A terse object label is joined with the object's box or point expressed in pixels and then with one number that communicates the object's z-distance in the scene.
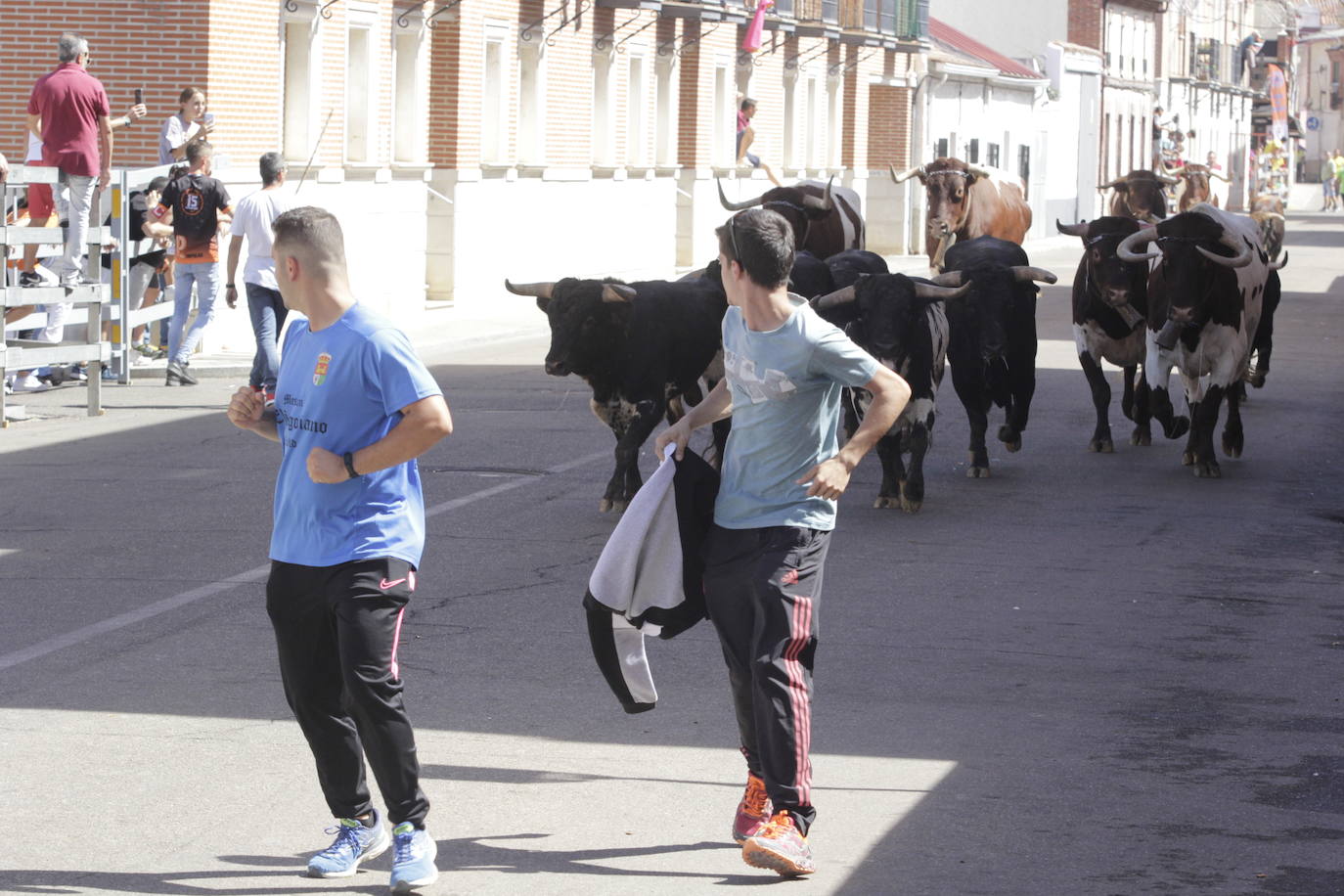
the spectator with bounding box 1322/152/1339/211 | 92.81
